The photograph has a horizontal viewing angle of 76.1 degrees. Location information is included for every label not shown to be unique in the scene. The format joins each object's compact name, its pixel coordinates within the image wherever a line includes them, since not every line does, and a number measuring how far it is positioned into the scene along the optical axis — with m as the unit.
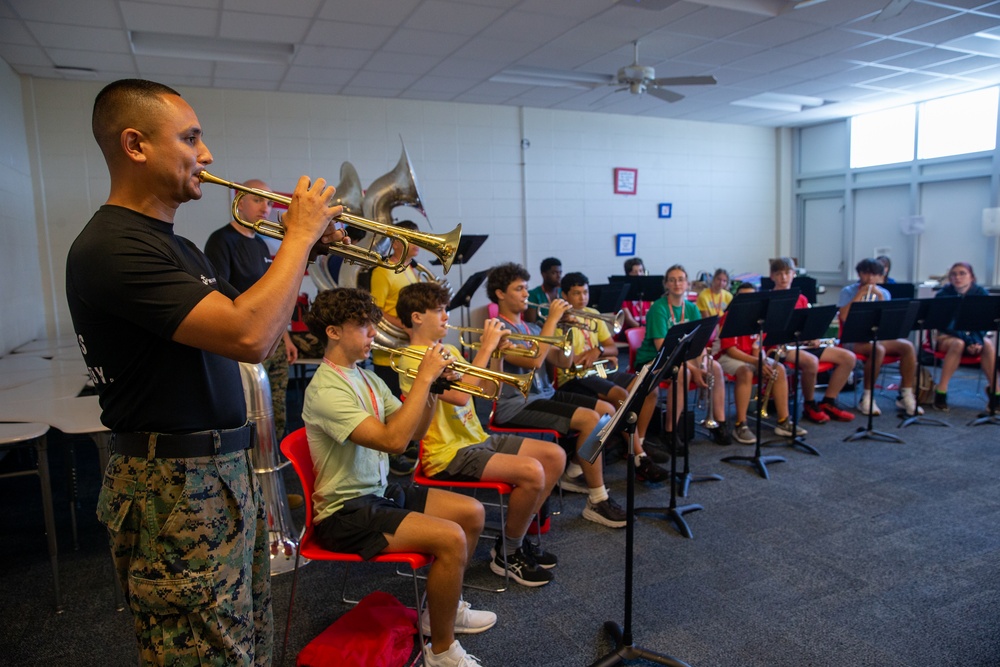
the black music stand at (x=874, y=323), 4.73
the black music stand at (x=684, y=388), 2.78
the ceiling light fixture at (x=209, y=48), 5.00
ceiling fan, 5.41
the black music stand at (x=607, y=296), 5.67
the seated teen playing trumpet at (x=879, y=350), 5.35
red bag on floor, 2.16
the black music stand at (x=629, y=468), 2.15
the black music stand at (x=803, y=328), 4.54
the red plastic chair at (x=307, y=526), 2.12
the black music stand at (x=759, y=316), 4.25
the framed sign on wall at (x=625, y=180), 8.44
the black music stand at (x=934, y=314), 5.16
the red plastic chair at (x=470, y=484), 2.74
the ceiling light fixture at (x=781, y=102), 7.73
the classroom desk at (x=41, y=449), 2.45
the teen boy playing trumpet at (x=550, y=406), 3.47
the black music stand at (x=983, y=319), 5.04
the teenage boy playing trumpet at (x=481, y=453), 2.76
